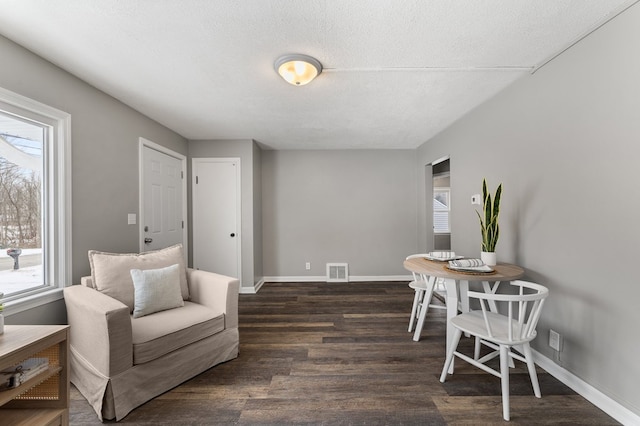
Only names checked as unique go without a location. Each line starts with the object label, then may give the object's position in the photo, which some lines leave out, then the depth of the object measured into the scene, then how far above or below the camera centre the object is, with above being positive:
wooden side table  1.13 -0.79
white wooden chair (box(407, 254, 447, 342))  2.32 -0.83
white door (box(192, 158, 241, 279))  3.79 -0.02
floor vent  4.36 -1.03
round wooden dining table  1.77 -0.46
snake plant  2.08 -0.11
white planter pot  2.08 -0.39
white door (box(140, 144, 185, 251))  2.88 +0.19
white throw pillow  1.91 -0.59
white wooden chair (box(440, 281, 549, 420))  1.47 -0.76
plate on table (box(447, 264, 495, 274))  1.85 -0.43
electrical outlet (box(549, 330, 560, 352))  1.80 -0.94
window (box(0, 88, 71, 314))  1.67 +0.11
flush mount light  1.79 +1.08
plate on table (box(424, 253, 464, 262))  2.32 -0.43
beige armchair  1.47 -0.86
